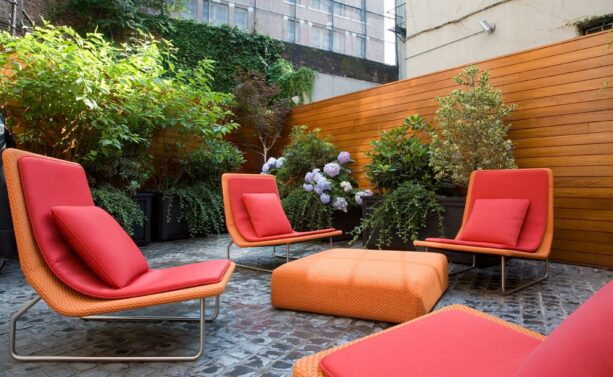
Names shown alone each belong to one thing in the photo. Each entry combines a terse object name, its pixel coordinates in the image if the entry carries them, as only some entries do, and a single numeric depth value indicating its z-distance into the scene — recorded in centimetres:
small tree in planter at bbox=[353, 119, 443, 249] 408
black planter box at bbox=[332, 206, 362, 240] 551
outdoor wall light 765
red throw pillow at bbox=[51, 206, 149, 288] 173
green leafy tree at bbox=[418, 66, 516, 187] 389
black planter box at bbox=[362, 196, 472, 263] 390
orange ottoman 212
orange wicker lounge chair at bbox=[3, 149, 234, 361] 161
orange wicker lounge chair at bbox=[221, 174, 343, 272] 360
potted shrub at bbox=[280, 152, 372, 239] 524
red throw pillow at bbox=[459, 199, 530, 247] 304
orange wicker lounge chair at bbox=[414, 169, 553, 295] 292
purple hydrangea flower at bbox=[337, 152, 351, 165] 574
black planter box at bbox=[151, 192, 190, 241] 545
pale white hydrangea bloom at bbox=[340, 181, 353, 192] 541
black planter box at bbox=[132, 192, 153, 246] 502
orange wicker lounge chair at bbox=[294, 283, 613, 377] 57
